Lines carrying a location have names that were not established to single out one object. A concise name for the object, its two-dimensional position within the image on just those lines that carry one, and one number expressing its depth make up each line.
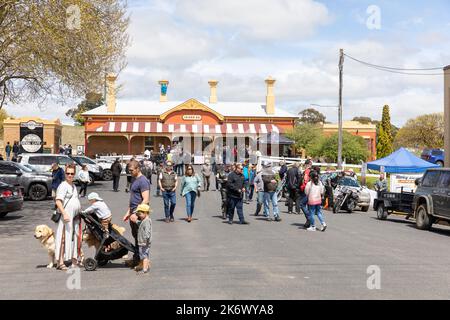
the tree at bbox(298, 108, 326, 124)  117.97
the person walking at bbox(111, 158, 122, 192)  29.06
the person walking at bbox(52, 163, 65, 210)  20.05
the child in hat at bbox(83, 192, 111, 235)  9.95
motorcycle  22.77
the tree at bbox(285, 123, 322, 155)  56.06
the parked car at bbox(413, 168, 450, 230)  17.03
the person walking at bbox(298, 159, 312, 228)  16.66
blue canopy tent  32.88
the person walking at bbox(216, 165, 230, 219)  19.09
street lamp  34.87
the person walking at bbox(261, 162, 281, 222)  18.50
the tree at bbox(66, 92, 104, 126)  22.67
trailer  20.03
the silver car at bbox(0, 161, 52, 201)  24.89
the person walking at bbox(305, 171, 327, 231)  16.16
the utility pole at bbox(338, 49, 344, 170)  35.58
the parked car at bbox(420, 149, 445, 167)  56.31
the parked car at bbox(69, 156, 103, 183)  35.01
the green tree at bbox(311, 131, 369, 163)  50.00
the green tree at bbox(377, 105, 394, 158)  69.44
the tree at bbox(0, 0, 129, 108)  17.78
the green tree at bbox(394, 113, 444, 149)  84.44
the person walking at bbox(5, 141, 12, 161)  49.67
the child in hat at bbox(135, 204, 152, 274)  9.64
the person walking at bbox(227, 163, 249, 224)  17.39
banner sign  25.61
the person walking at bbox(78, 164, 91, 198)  25.39
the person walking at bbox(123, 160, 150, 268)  10.41
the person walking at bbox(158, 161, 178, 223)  17.64
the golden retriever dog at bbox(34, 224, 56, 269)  9.96
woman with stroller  10.02
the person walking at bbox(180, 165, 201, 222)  18.00
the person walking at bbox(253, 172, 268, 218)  19.16
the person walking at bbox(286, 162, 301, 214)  20.05
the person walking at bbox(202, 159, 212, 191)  30.44
